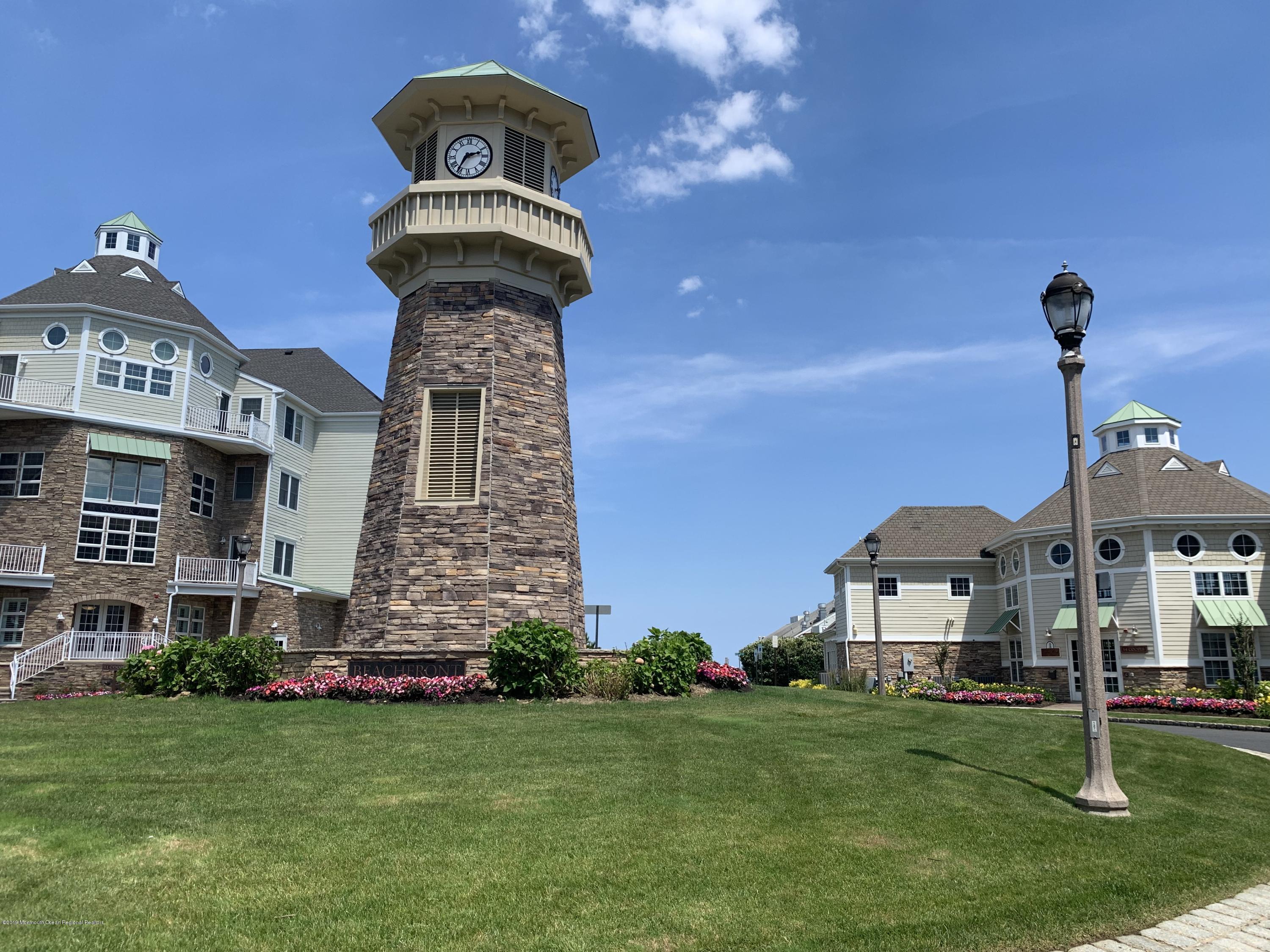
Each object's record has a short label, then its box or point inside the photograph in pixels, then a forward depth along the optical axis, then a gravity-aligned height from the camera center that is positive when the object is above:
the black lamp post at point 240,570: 24.55 +1.72
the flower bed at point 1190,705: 26.19 -1.82
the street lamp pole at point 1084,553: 9.12 +0.99
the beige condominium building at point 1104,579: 31.80 +2.59
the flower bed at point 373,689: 16.62 -1.10
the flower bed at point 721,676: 19.78 -0.86
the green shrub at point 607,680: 17.02 -0.87
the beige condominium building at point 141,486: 27.58 +5.02
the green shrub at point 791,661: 46.97 -1.22
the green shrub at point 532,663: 16.75 -0.56
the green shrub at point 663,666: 17.77 -0.59
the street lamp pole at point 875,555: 21.41 +2.09
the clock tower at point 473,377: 18.61 +5.81
